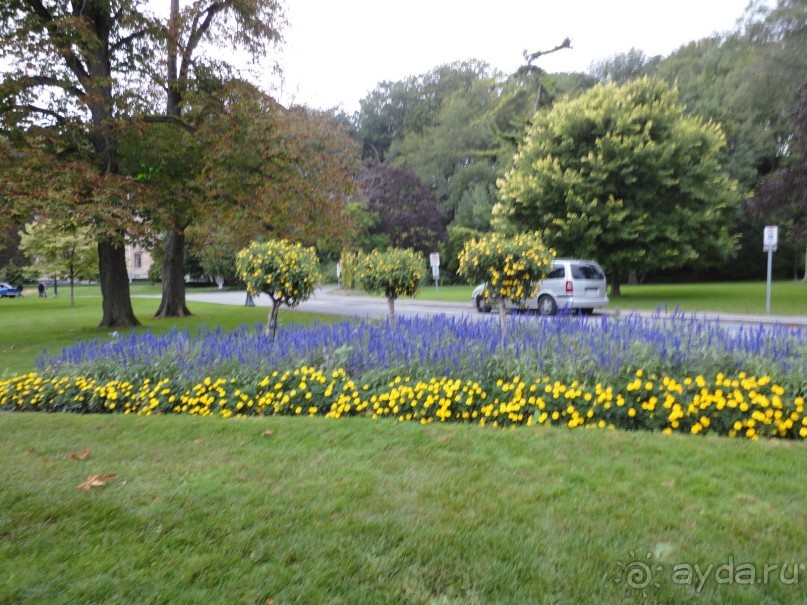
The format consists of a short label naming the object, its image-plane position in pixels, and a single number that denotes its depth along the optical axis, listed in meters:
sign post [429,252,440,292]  27.45
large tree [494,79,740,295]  22.92
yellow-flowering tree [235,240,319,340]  8.21
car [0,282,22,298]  46.97
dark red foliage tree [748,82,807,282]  19.59
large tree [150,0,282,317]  14.92
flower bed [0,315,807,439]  4.73
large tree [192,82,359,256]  14.12
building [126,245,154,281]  77.19
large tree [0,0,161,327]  12.70
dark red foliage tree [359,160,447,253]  46.03
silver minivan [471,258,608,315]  17.02
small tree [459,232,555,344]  7.62
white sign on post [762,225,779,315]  16.42
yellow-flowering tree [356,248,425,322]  9.93
